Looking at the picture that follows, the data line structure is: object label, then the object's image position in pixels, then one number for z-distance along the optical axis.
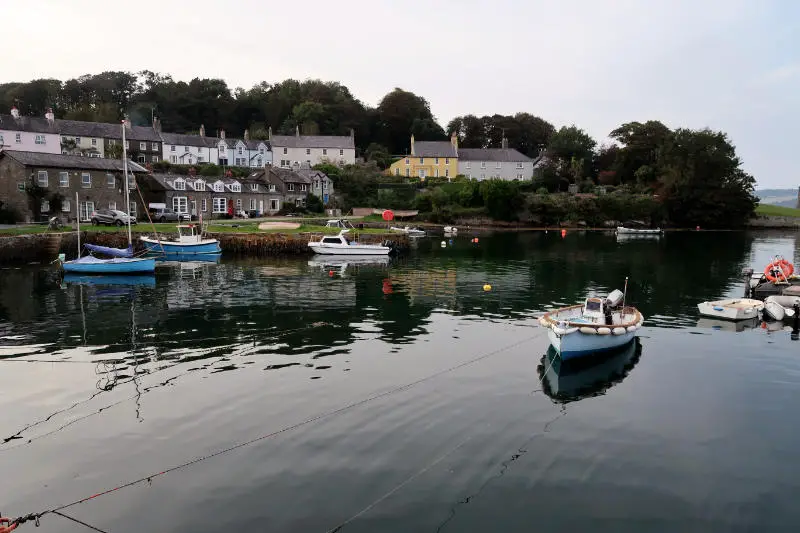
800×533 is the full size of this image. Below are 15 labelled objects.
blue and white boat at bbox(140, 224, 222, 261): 58.72
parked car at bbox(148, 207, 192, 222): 74.62
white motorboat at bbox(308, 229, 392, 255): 61.28
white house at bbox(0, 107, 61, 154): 91.56
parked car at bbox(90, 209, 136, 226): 65.18
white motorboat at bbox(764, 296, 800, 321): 32.84
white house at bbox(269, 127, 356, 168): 122.56
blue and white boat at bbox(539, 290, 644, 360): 22.20
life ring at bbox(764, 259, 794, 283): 40.75
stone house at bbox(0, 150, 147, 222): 65.38
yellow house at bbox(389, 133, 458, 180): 125.62
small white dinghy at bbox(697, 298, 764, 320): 32.28
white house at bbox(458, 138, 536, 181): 127.88
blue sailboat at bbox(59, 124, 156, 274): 45.94
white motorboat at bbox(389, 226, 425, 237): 85.03
